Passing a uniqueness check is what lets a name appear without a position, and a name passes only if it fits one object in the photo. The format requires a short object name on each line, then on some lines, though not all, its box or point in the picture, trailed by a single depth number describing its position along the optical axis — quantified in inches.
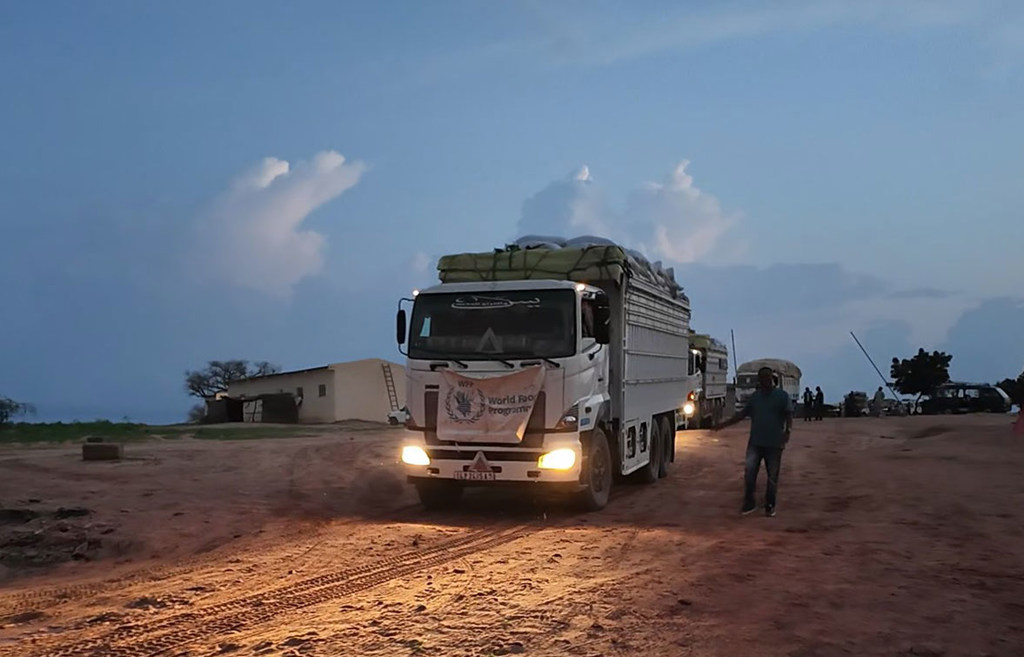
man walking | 469.7
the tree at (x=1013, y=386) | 1886.6
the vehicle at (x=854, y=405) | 1951.3
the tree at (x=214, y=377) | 3097.9
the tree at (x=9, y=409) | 1611.7
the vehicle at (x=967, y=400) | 1760.6
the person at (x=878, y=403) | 1822.1
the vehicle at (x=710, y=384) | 1380.4
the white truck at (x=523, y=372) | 445.1
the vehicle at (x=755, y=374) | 1714.6
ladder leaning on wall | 1894.7
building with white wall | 1797.5
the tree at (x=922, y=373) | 2524.6
